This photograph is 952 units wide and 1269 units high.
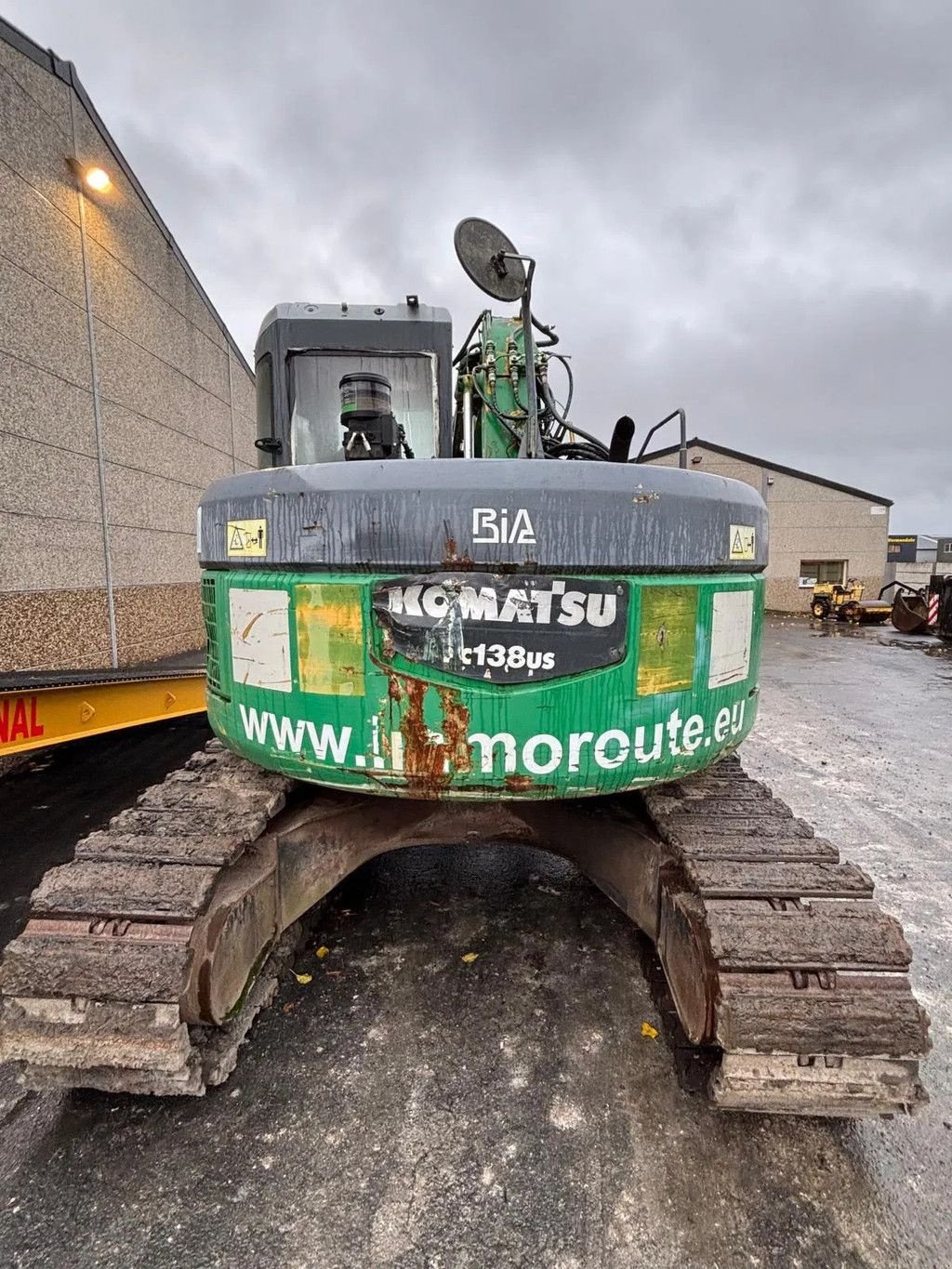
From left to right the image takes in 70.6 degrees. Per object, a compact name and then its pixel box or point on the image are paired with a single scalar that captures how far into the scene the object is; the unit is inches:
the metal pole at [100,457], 260.8
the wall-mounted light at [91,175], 253.1
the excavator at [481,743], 71.4
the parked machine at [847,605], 883.4
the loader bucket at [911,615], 738.8
